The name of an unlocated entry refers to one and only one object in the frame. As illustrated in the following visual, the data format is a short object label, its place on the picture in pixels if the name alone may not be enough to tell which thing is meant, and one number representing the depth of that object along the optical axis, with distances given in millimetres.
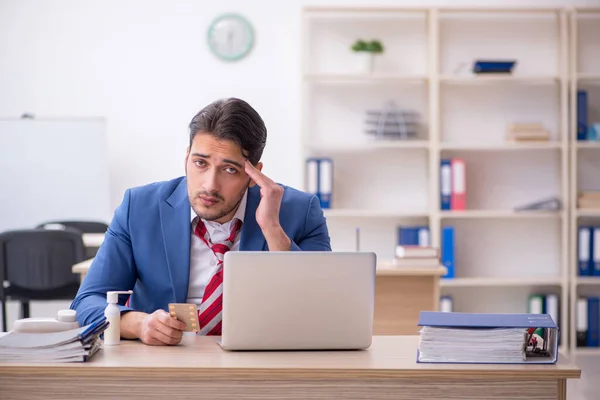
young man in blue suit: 2357
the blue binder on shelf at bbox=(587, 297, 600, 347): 5664
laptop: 1908
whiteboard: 5773
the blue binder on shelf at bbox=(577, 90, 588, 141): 5621
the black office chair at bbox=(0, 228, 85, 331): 4902
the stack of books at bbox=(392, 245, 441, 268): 4496
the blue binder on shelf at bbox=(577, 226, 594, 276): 5605
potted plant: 5600
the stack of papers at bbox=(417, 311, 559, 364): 1882
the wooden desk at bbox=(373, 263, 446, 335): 4368
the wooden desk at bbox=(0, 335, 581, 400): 1806
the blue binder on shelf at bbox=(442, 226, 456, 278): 5605
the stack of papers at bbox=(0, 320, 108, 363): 1868
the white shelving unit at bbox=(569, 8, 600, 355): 5617
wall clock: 5809
